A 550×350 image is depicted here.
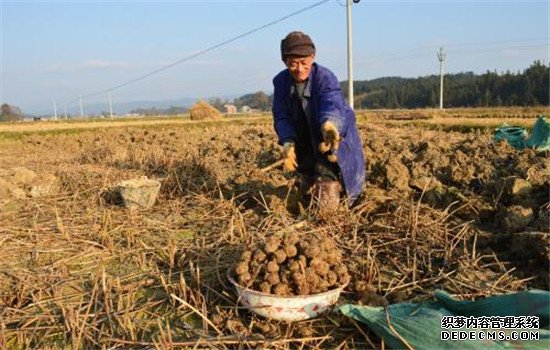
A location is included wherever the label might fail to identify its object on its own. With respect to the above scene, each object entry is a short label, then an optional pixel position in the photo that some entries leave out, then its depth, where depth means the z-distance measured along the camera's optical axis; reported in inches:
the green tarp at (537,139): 256.2
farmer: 154.6
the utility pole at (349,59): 915.3
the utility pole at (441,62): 1920.5
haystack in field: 1211.2
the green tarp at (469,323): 82.2
